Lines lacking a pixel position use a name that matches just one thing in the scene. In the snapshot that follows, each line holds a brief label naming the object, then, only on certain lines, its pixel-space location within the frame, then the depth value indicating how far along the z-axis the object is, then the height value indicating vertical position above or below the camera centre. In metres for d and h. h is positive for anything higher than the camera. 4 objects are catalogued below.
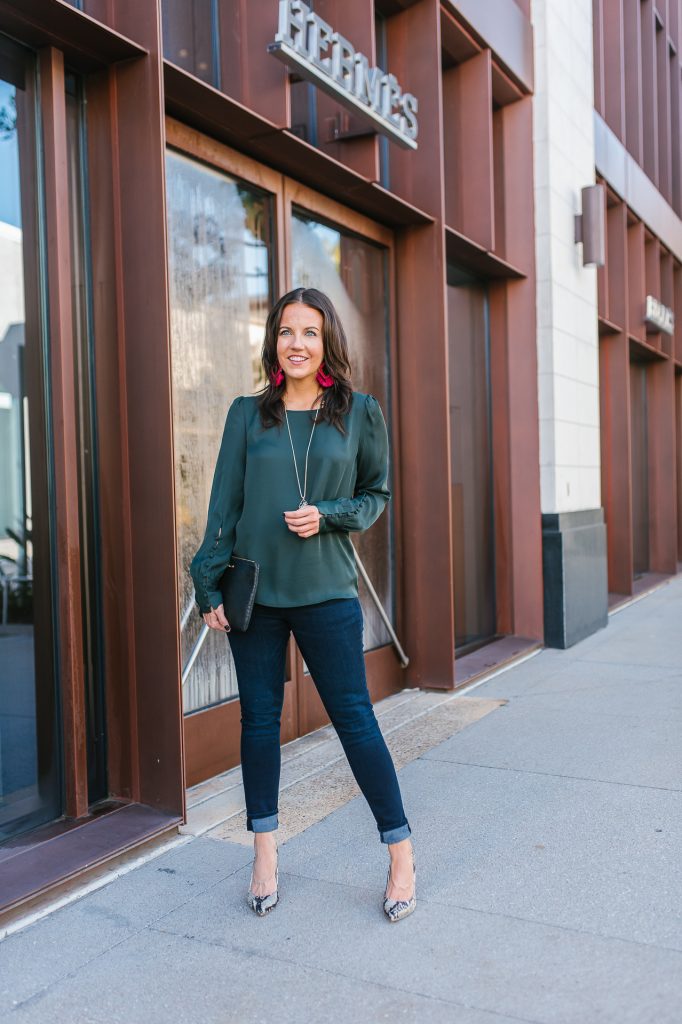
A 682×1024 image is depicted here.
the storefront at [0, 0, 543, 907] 3.62 +0.86
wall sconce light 8.21 +2.32
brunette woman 3.04 -0.14
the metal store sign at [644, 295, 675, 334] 11.59 +2.23
